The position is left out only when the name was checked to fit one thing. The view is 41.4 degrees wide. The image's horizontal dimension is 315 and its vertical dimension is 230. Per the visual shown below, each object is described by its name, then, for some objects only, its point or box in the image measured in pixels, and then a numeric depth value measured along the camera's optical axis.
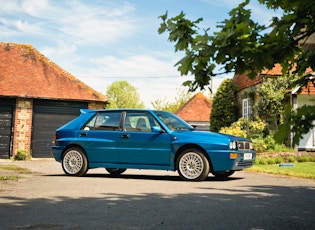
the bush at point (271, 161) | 16.11
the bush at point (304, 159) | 17.08
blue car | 9.08
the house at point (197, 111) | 43.69
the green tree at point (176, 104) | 61.22
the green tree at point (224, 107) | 25.78
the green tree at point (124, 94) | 76.73
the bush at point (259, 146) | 18.52
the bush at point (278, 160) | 16.40
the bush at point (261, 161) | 15.94
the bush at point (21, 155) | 20.48
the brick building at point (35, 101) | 21.17
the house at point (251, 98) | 20.23
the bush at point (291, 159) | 16.73
